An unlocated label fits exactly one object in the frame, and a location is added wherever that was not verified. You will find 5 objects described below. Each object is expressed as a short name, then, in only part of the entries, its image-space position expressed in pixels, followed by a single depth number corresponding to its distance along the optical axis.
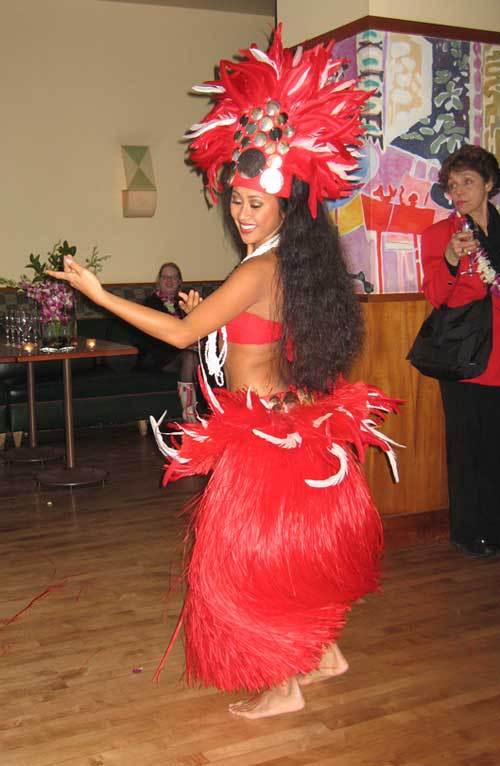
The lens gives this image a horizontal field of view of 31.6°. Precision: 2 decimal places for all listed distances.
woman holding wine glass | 3.33
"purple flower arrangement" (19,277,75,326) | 4.63
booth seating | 5.66
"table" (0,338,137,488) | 4.53
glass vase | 4.68
